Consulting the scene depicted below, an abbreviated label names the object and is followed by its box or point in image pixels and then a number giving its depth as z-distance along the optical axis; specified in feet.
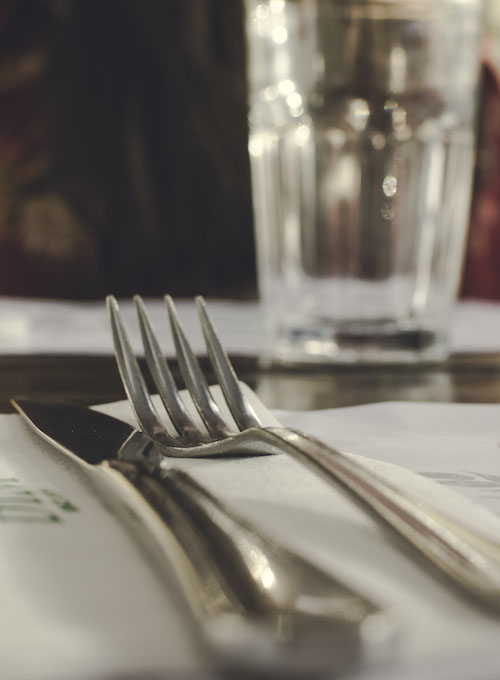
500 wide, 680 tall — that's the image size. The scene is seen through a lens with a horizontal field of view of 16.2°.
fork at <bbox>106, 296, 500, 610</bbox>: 0.80
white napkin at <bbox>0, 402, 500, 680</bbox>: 0.66
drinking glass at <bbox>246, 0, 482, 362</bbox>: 1.87
